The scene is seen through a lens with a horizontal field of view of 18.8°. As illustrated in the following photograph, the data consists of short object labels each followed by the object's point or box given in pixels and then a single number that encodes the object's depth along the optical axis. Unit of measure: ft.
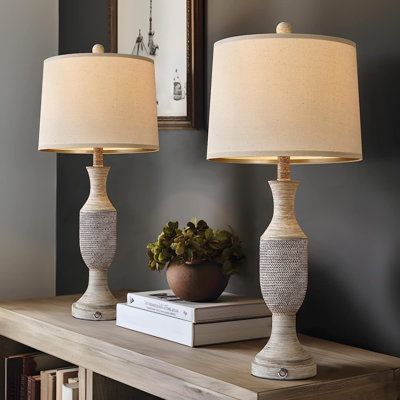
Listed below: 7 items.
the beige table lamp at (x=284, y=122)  7.44
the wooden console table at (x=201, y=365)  7.54
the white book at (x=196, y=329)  8.58
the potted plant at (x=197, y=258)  8.92
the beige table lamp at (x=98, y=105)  9.49
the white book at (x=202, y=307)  8.61
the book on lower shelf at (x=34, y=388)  10.35
